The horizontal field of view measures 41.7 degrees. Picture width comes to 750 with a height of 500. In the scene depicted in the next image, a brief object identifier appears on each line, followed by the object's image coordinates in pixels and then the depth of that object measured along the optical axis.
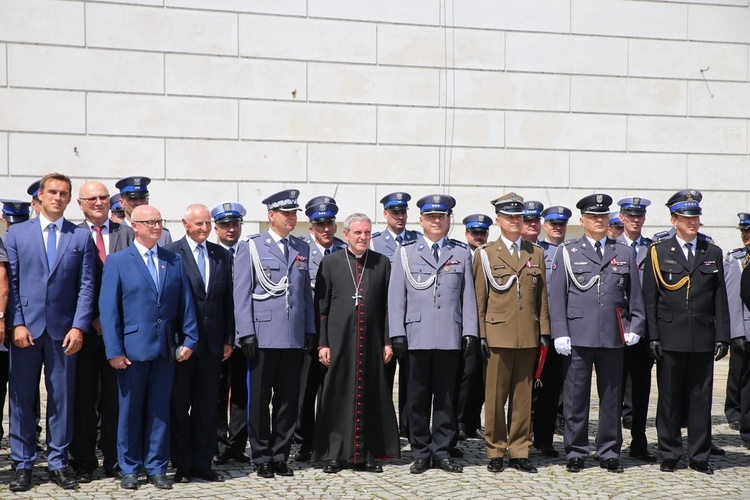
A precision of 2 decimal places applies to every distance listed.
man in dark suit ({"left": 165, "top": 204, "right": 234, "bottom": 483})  6.89
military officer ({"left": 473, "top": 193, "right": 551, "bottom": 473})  7.36
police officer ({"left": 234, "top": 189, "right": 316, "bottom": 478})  7.09
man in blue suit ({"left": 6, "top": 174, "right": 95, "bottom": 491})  6.58
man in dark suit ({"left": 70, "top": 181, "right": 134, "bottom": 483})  6.83
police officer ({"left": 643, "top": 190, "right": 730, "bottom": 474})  7.44
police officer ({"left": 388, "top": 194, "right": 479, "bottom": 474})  7.32
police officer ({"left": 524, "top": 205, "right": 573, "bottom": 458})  7.95
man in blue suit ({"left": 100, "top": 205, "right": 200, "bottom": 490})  6.59
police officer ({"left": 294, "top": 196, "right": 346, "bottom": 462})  7.83
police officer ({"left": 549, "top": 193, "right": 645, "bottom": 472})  7.44
